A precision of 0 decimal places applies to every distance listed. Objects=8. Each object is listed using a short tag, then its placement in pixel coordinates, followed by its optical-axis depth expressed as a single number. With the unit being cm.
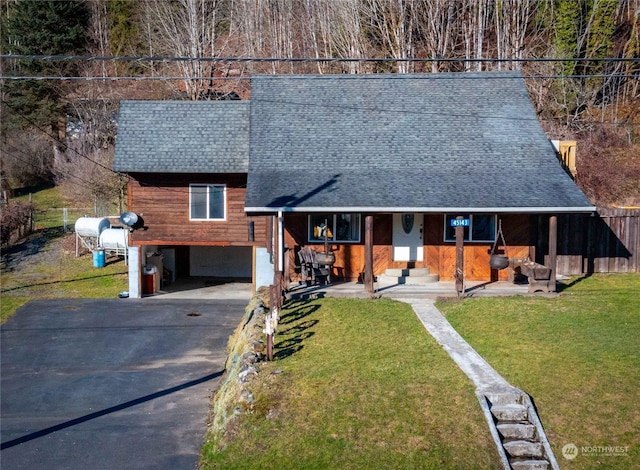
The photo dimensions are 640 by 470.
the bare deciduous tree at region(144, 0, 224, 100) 3781
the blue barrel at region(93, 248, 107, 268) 2577
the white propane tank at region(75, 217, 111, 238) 2667
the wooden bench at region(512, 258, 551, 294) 1712
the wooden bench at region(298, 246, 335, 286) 1778
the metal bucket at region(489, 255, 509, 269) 1741
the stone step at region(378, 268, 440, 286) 1870
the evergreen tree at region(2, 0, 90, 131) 4247
